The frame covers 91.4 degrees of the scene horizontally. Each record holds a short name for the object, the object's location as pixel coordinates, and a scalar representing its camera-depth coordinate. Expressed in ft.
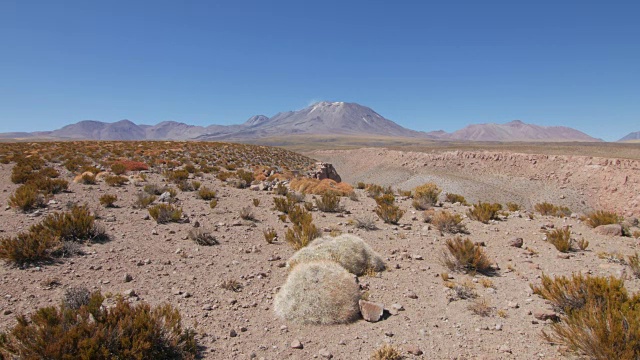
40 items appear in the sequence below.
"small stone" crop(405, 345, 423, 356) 13.12
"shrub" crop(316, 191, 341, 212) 36.76
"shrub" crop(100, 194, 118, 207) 33.22
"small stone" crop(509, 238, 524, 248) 26.71
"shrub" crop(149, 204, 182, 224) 29.01
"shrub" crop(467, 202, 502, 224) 34.12
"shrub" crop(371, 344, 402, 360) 12.62
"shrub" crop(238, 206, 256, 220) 32.19
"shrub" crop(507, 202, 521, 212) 42.19
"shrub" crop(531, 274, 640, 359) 11.05
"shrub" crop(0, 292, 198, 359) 10.62
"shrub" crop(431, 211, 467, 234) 30.82
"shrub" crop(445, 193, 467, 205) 47.69
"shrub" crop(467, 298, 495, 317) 15.96
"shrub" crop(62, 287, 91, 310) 14.11
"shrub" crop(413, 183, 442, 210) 41.47
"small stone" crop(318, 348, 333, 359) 13.02
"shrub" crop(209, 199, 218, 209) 35.65
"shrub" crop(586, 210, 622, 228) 31.86
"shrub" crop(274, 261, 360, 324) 15.51
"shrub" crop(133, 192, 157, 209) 33.40
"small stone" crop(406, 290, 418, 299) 18.01
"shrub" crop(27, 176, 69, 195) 37.35
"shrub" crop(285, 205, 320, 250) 24.81
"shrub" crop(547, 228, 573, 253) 25.16
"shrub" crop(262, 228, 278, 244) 26.04
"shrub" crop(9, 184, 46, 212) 28.99
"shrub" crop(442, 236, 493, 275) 21.68
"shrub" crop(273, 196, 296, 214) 35.65
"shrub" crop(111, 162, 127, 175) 53.67
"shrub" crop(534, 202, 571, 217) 39.80
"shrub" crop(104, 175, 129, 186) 43.93
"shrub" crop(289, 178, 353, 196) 47.43
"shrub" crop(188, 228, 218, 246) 24.81
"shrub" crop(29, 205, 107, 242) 22.26
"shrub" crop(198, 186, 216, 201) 39.81
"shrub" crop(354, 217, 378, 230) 31.01
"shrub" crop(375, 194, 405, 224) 33.17
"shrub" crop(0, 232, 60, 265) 18.54
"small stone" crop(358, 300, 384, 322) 15.56
